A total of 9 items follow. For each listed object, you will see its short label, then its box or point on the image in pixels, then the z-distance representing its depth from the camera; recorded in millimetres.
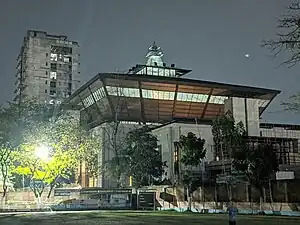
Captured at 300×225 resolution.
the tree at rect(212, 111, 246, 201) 41294
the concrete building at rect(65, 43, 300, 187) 65375
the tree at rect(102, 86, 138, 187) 68062
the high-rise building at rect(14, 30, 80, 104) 114562
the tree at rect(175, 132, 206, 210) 42247
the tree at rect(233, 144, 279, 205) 34562
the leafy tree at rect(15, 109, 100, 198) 46562
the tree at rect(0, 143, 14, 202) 44094
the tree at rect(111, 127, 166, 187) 52844
